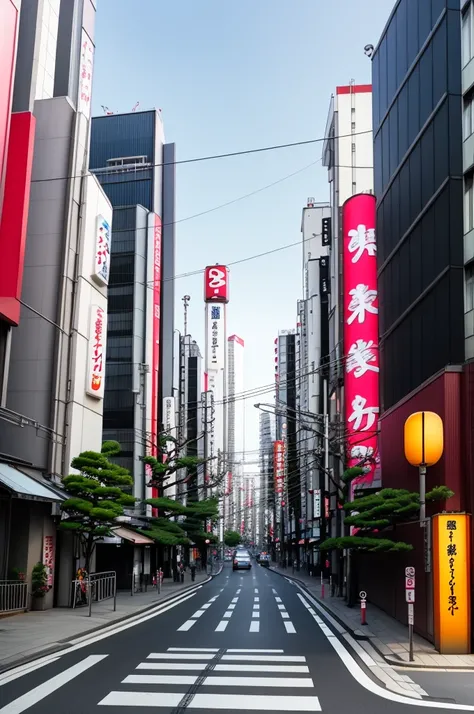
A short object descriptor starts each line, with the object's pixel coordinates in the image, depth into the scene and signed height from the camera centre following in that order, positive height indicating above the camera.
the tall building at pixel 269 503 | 144.09 +4.16
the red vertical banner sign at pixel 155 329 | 59.12 +14.34
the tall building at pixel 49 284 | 26.03 +8.98
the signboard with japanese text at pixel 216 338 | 106.25 +25.72
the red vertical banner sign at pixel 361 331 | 35.25 +8.82
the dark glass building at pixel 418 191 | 21.95 +10.76
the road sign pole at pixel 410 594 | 17.22 -1.46
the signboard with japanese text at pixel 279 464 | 94.36 +7.39
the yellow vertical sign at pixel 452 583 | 18.59 -1.22
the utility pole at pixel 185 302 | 89.74 +24.75
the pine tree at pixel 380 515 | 22.59 +0.42
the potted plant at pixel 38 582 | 27.02 -2.05
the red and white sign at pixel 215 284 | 99.69 +29.83
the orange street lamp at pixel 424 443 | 20.03 +2.17
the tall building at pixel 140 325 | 58.19 +14.71
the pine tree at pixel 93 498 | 27.40 +0.88
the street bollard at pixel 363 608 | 24.28 -2.40
